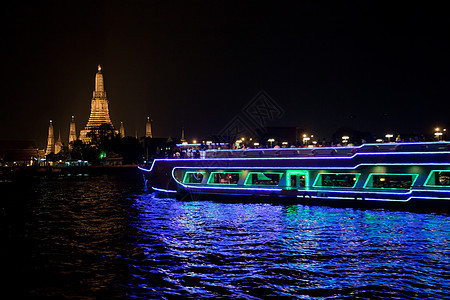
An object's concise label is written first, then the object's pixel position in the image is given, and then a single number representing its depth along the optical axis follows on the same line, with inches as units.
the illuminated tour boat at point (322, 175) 1113.4
